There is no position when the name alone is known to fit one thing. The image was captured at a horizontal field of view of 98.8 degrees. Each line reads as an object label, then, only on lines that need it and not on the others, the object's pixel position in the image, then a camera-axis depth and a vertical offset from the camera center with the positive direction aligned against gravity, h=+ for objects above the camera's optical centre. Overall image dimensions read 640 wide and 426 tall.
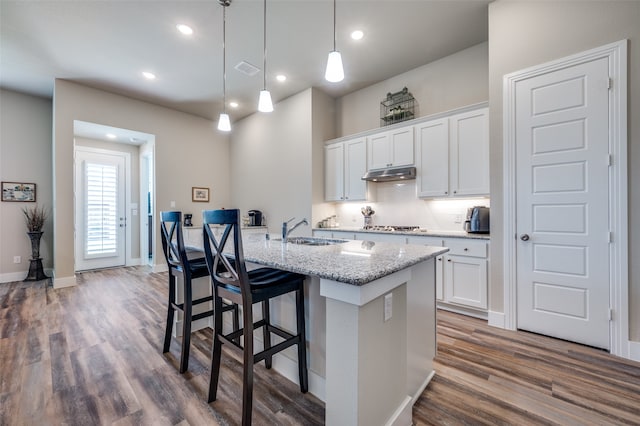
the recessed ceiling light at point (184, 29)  3.03 +2.06
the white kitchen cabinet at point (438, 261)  3.09 -0.56
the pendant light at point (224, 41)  2.69 +2.05
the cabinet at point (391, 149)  3.70 +0.89
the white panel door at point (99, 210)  5.24 +0.05
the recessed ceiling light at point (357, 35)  3.14 +2.06
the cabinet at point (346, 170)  4.20 +0.67
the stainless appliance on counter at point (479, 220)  3.00 -0.09
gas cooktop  3.74 -0.23
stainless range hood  3.60 +0.51
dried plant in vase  4.57 -0.09
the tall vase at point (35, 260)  4.52 -0.79
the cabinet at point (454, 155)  3.09 +0.68
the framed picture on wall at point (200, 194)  5.65 +0.38
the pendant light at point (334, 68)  1.93 +1.02
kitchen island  1.11 -0.57
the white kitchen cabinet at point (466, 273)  2.82 -0.66
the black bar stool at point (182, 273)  1.94 -0.47
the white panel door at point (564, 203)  2.22 +0.07
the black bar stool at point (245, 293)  1.40 -0.45
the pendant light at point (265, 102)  2.39 +0.97
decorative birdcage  3.94 +1.54
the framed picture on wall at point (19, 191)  4.50 +0.36
